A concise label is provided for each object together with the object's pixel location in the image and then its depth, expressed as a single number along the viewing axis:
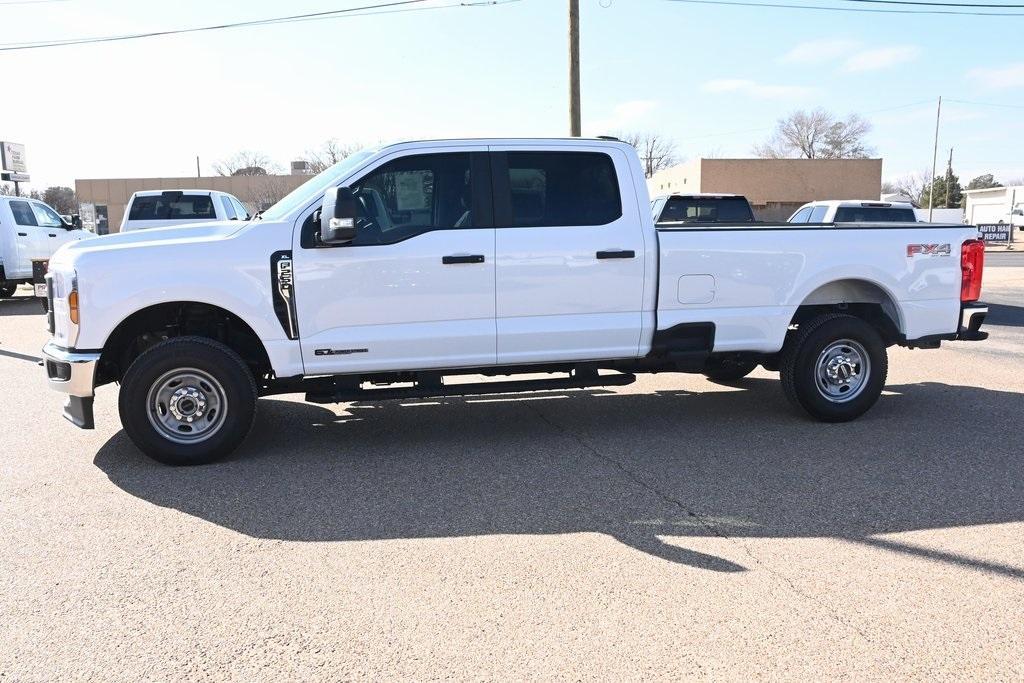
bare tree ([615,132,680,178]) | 94.25
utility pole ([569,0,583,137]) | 17.02
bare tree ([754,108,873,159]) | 80.88
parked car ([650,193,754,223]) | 13.53
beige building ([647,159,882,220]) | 40.97
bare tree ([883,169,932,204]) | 95.97
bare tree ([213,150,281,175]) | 79.47
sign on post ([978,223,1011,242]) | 37.28
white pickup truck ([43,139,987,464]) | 5.43
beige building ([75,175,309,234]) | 52.47
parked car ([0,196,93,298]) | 16.03
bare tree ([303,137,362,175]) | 62.97
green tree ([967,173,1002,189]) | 97.50
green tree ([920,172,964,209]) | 82.62
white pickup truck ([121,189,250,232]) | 16.70
